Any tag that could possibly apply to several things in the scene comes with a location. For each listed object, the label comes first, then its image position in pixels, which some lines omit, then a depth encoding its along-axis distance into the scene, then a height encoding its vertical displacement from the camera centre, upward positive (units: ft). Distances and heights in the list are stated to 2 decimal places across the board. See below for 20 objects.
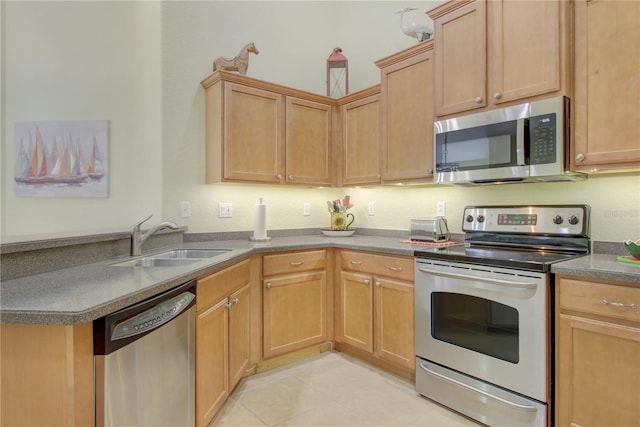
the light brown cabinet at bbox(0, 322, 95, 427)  3.20 -1.52
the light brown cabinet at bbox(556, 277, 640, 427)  4.59 -2.00
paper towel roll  9.08 -0.32
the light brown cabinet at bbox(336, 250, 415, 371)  7.32 -2.17
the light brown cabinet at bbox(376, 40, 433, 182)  7.91 +2.28
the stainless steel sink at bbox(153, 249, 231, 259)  7.45 -0.92
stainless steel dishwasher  3.47 -1.74
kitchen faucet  6.64 -0.48
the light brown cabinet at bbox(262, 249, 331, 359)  7.95 -2.15
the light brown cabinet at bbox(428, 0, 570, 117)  5.93 +2.96
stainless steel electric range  5.37 -1.78
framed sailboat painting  8.85 +1.34
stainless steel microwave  5.91 +1.22
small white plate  10.10 -0.65
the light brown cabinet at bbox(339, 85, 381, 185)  9.34 +2.04
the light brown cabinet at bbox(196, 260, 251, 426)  5.40 -2.21
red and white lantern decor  10.52 +4.19
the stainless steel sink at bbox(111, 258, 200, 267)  6.35 -0.97
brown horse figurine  8.75 +3.76
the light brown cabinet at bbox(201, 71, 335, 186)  8.43 +2.03
